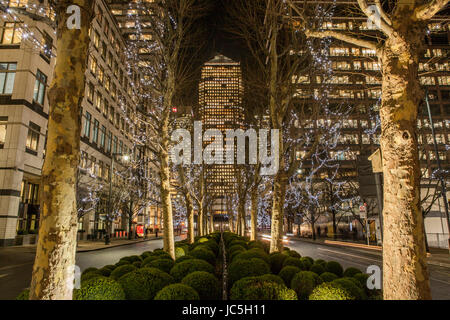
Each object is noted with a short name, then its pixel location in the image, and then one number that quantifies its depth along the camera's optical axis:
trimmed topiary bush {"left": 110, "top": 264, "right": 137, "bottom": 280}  5.65
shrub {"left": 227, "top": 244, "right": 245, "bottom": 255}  9.24
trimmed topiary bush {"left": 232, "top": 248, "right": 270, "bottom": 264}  7.02
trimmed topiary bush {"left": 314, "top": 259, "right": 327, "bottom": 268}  7.30
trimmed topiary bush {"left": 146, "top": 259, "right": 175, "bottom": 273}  6.40
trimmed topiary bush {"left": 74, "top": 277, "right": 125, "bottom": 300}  4.00
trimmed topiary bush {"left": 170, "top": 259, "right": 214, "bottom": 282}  5.76
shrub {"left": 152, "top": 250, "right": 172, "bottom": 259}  7.73
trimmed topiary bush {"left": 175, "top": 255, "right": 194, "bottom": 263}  7.17
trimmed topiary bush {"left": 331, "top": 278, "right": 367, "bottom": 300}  4.42
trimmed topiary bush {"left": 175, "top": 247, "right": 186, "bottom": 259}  10.33
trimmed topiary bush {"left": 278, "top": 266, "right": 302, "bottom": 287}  5.75
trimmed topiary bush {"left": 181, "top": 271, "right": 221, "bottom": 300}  4.71
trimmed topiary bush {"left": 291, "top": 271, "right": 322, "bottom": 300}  4.95
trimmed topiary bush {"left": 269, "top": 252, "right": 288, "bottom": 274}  7.38
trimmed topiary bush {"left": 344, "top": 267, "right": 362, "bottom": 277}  6.27
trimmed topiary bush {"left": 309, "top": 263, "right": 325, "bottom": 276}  6.29
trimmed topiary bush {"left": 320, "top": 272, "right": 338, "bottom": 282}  5.55
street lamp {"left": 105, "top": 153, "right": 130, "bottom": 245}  27.28
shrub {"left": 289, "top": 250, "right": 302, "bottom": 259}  8.55
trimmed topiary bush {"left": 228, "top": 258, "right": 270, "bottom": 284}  5.77
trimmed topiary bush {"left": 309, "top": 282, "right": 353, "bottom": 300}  4.25
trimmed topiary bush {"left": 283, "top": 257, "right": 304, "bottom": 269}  6.60
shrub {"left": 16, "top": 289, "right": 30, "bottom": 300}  3.70
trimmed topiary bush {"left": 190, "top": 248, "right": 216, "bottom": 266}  8.21
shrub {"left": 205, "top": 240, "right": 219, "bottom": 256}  11.52
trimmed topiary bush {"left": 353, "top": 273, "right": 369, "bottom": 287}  5.70
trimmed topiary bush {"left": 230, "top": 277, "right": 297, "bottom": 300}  4.24
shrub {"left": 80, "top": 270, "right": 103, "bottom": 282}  4.92
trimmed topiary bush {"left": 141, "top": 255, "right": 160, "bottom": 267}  6.97
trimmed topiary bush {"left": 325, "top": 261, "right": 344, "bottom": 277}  6.71
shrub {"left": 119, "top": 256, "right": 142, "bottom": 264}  7.64
